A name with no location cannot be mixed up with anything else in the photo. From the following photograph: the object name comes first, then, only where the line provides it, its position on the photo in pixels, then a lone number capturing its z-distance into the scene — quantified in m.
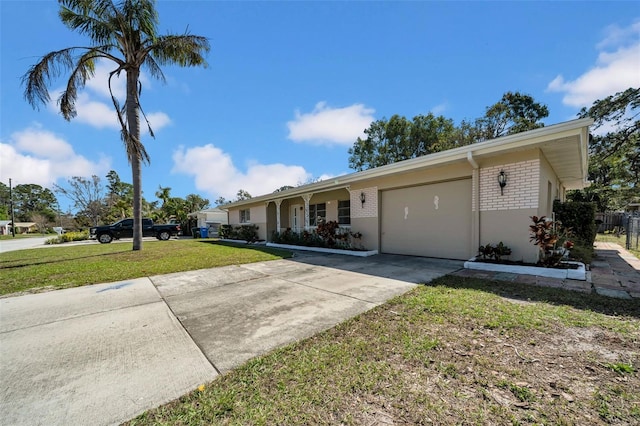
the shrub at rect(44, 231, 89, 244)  18.73
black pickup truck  17.50
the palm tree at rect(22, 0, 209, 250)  9.00
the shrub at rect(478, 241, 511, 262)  5.93
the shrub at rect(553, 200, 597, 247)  8.48
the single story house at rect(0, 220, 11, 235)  43.59
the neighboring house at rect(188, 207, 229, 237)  25.91
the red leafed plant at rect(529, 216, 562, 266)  5.20
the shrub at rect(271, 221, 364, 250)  9.96
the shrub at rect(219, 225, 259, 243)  16.03
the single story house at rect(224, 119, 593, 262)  5.75
